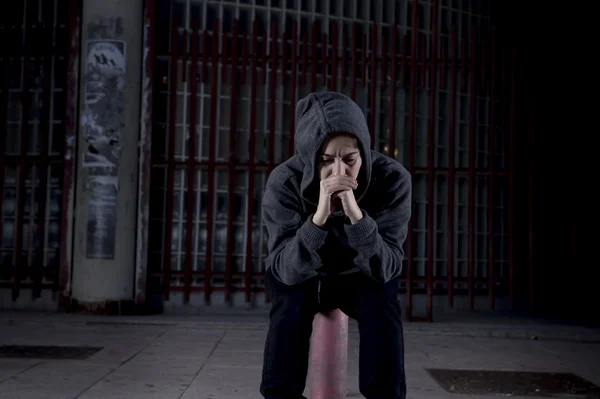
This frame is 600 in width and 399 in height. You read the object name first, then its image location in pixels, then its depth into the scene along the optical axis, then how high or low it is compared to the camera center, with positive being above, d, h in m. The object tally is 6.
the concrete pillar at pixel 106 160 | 7.77 +0.71
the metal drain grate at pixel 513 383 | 4.36 -0.96
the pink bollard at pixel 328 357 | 2.72 -0.48
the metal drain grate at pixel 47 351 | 5.32 -0.98
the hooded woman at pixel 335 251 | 2.50 -0.07
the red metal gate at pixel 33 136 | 8.17 +1.05
